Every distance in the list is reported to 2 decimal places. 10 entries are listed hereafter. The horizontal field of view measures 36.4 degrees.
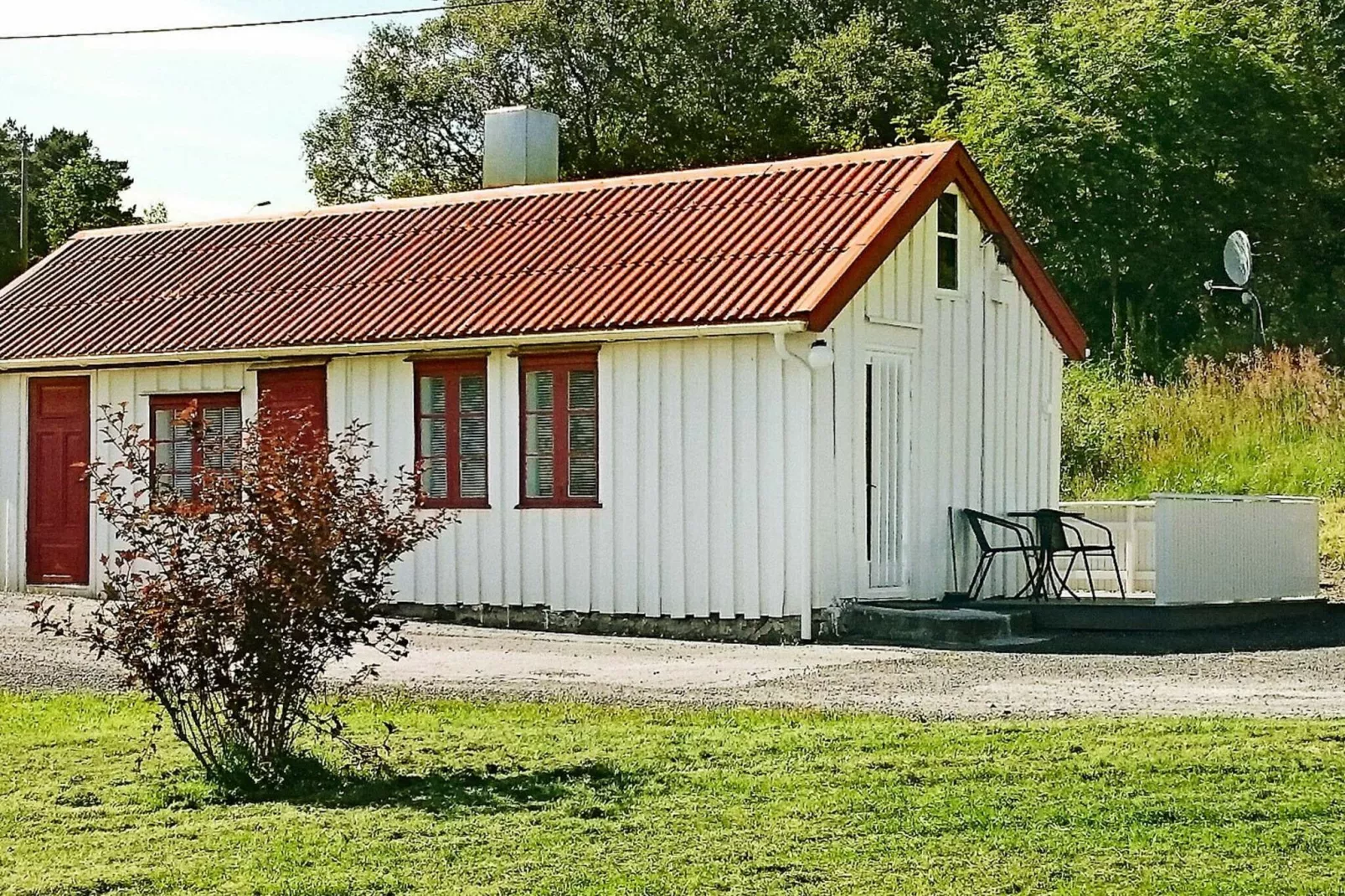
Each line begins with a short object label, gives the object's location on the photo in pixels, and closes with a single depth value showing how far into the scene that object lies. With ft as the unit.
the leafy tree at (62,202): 185.98
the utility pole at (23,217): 173.78
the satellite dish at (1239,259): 104.06
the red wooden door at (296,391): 67.36
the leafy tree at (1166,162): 121.39
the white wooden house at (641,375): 58.75
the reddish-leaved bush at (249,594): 31.35
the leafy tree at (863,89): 151.12
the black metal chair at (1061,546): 65.21
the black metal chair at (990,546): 63.57
